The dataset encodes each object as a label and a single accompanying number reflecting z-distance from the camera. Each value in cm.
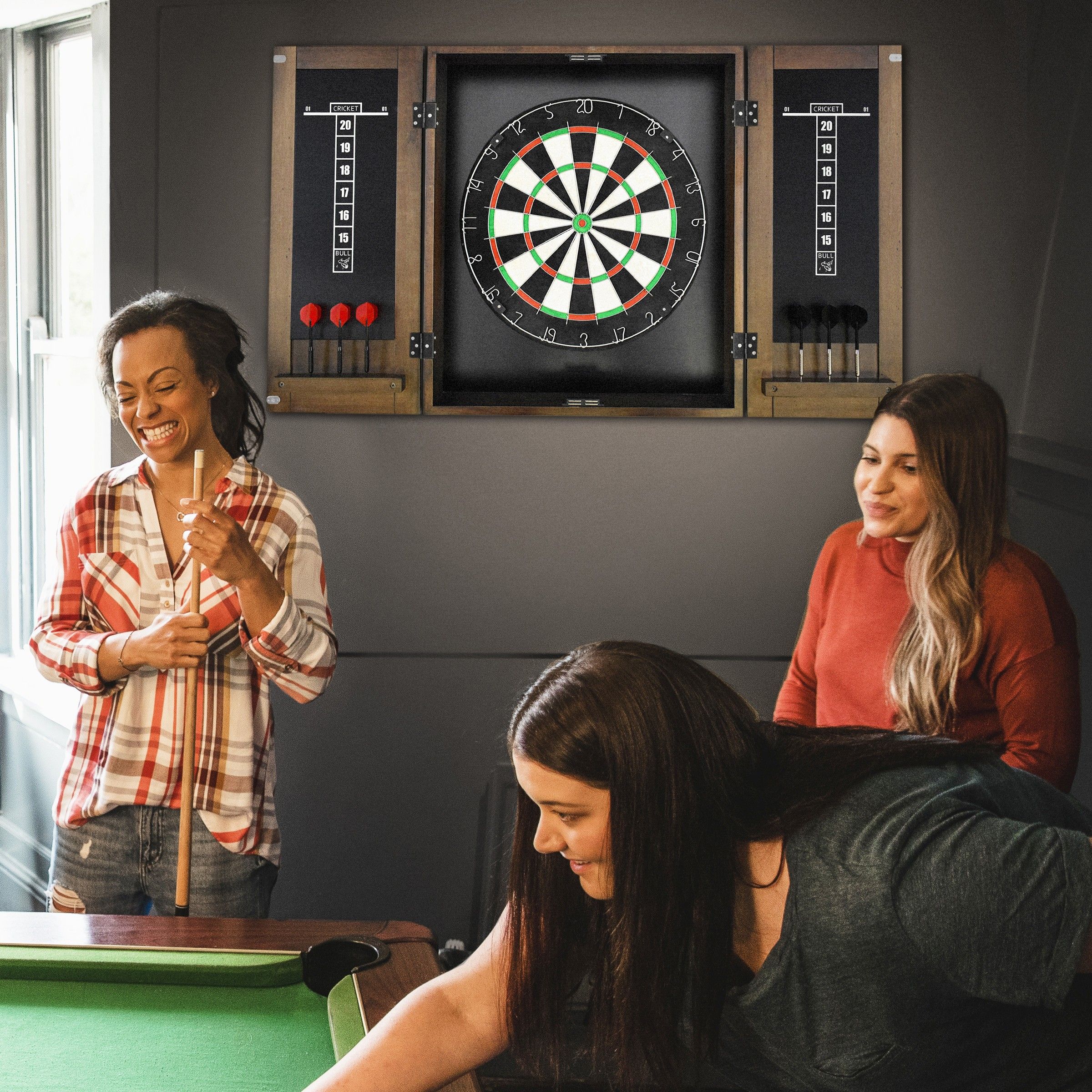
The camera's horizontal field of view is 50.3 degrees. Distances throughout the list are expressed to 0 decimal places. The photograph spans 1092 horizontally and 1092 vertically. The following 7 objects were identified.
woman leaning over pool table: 121
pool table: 135
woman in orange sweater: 188
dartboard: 286
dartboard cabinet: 283
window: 339
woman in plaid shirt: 194
